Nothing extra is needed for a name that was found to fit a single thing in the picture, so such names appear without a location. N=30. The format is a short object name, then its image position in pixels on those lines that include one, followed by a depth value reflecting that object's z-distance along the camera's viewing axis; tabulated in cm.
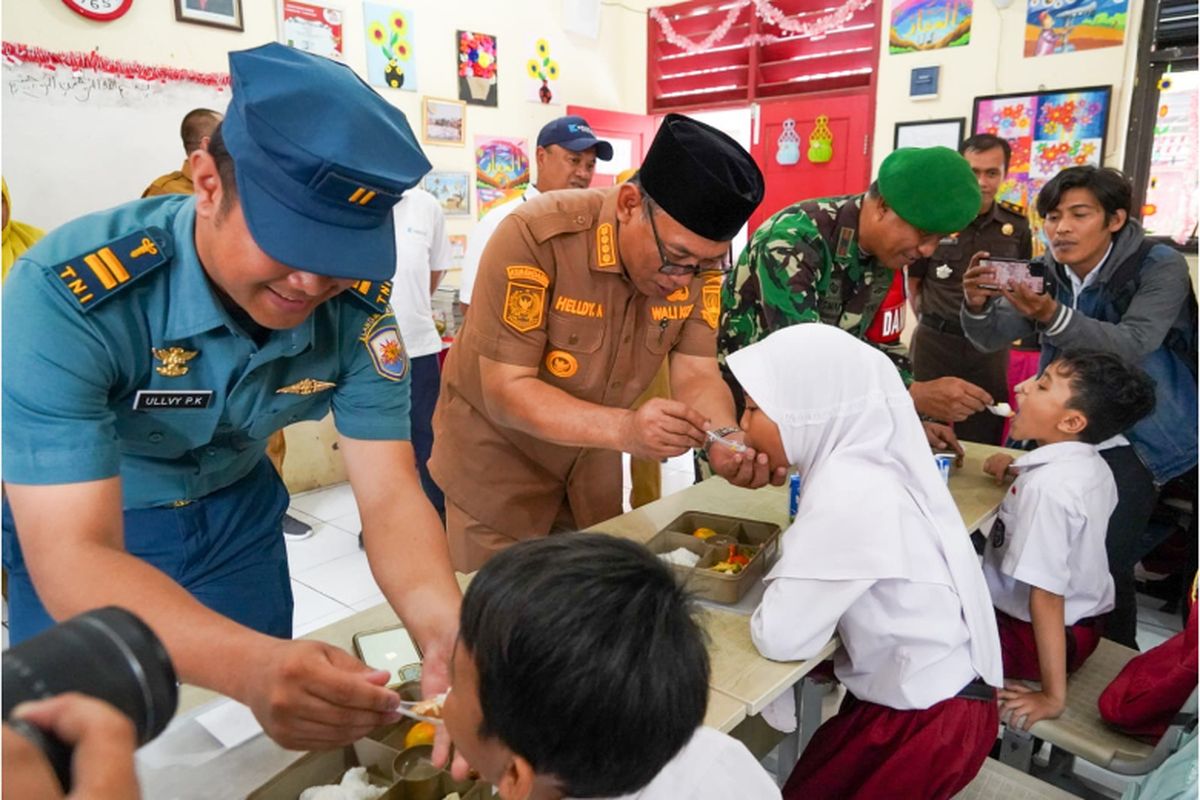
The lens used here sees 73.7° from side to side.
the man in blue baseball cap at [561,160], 374
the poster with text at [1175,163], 405
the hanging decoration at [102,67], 323
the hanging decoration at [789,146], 556
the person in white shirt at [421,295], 364
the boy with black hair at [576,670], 88
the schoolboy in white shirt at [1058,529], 186
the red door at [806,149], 524
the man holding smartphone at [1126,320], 249
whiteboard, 328
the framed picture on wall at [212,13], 371
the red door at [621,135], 583
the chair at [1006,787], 152
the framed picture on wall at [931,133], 479
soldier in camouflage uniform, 217
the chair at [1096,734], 156
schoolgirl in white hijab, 146
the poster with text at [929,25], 467
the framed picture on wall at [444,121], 473
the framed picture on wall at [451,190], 480
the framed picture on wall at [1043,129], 432
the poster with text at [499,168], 506
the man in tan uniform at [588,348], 171
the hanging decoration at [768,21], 519
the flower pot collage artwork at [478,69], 487
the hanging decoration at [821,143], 536
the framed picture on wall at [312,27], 406
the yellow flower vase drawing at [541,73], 530
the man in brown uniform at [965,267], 366
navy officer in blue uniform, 95
